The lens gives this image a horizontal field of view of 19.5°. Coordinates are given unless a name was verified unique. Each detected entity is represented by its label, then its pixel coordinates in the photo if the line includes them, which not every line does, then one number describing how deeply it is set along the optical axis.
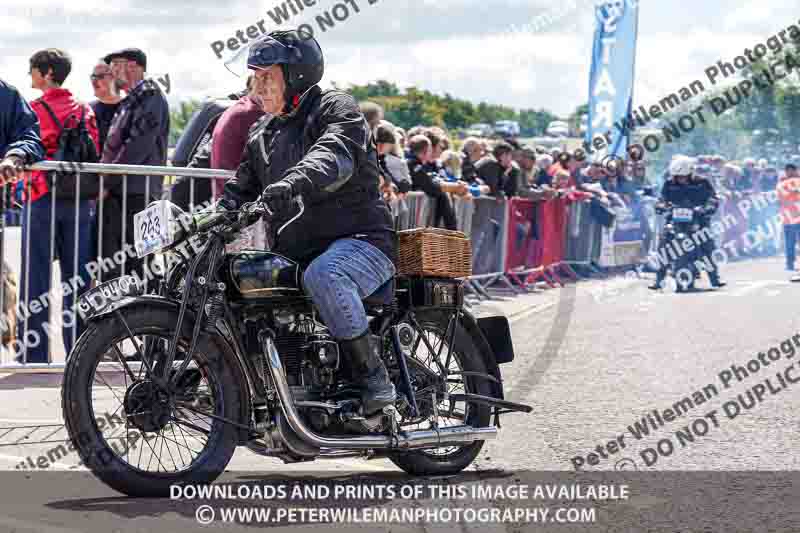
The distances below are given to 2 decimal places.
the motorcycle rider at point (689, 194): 32.98
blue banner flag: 37.91
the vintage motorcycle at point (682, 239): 32.64
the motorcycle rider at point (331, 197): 9.27
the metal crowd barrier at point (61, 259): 13.70
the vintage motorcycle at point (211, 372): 8.85
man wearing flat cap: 14.24
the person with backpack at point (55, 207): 13.94
